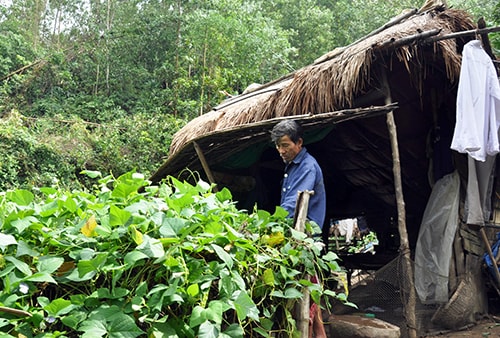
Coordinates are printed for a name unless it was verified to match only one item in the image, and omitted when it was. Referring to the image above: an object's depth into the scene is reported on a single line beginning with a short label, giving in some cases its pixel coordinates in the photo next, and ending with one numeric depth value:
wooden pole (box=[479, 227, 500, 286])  4.63
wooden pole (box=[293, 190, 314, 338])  2.01
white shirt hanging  3.52
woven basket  4.44
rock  3.60
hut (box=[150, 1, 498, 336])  3.83
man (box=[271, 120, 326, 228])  2.91
